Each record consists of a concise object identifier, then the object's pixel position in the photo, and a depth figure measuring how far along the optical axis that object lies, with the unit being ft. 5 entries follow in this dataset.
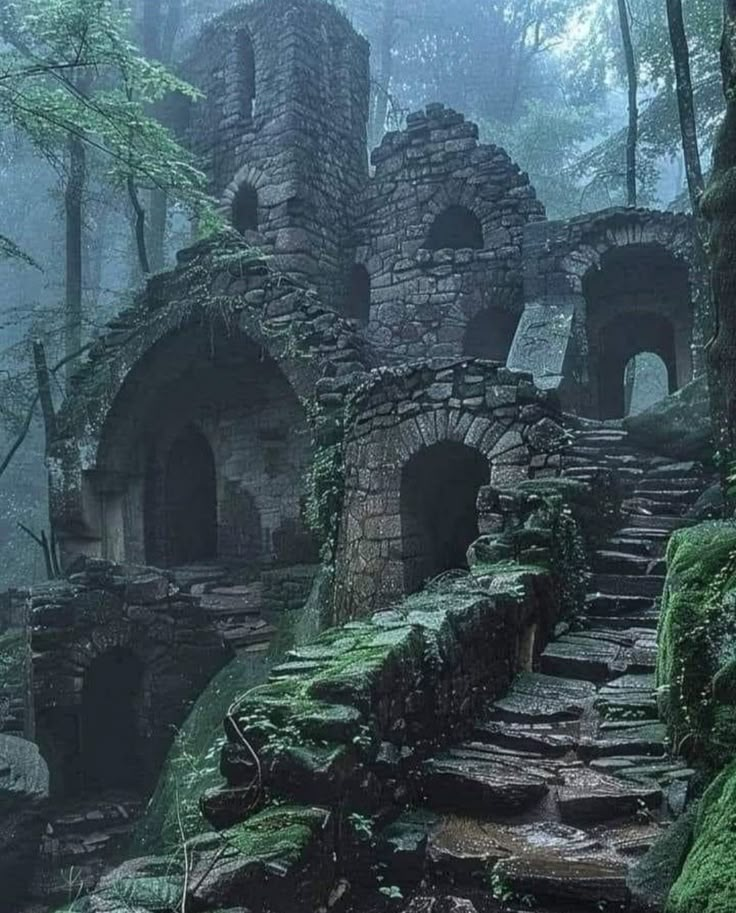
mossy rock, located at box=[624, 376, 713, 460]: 30.99
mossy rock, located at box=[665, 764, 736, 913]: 6.25
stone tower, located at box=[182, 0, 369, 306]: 51.98
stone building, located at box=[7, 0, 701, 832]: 27.91
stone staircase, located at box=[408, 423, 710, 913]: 9.92
